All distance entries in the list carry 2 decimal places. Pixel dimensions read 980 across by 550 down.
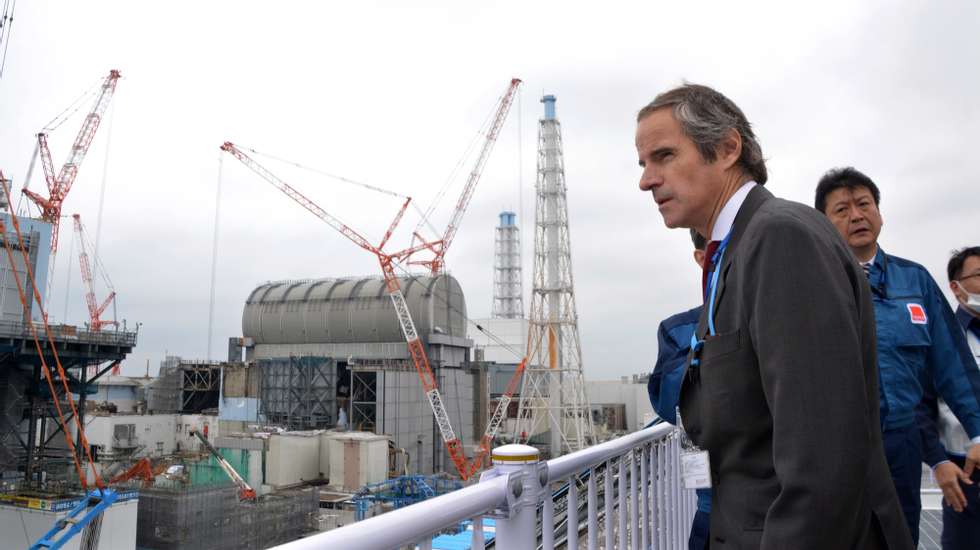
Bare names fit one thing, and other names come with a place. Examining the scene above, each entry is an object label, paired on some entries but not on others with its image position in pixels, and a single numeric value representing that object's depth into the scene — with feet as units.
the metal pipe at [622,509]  8.78
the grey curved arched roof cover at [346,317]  137.39
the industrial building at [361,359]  118.93
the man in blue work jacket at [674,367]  7.15
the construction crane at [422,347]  120.98
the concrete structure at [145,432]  119.14
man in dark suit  3.55
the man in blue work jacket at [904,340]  8.05
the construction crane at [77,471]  70.90
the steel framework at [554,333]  118.42
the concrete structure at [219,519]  75.36
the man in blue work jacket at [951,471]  9.00
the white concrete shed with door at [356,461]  92.43
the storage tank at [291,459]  97.25
